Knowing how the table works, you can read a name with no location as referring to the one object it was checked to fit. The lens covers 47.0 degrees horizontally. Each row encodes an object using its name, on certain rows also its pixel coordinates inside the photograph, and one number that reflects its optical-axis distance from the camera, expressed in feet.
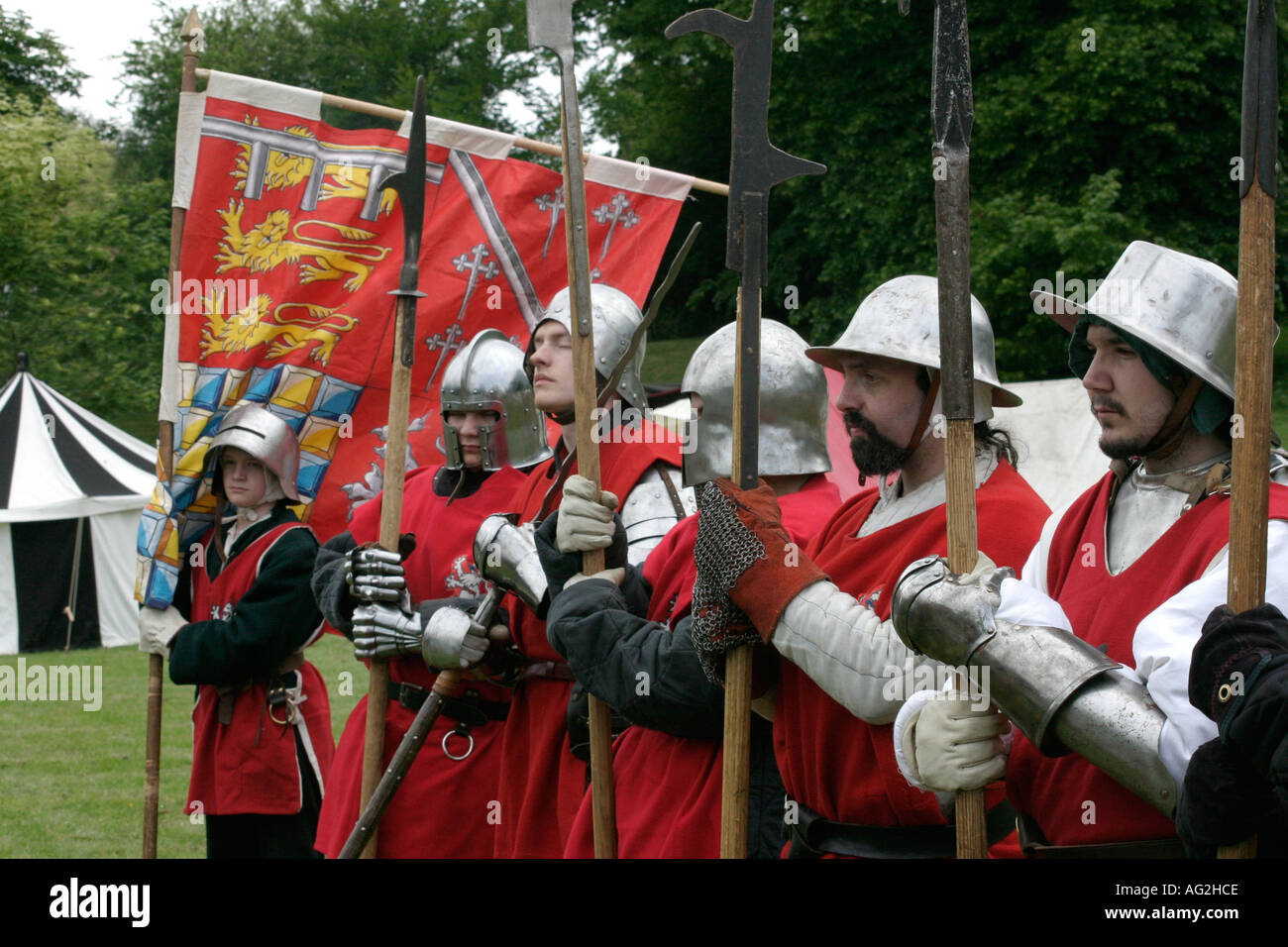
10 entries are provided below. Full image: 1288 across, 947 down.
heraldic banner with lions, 18.35
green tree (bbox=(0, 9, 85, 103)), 104.12
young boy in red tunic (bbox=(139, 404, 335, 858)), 17.51
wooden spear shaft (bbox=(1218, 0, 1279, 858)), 7.40
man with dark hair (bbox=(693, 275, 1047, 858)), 9.47
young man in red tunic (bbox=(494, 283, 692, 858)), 13.98
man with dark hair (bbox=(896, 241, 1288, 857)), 7.86
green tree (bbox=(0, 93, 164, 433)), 74.23
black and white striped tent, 49.98
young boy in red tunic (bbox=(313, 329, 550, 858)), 15.47
